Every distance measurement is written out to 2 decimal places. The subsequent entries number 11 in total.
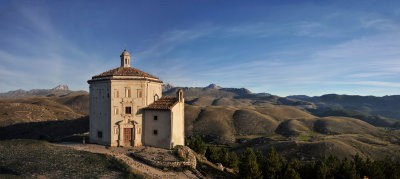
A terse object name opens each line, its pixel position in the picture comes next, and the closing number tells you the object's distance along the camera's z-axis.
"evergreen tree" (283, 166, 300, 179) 23.22
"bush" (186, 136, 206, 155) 35.34
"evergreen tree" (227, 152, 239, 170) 36.09
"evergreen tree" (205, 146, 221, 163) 36.12
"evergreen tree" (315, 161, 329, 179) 24.92
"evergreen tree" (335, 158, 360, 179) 25.39
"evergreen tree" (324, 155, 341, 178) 27.45
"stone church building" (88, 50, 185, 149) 27.47
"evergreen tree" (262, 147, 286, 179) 25.80
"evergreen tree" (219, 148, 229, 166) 36.62
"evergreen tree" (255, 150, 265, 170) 27.92
